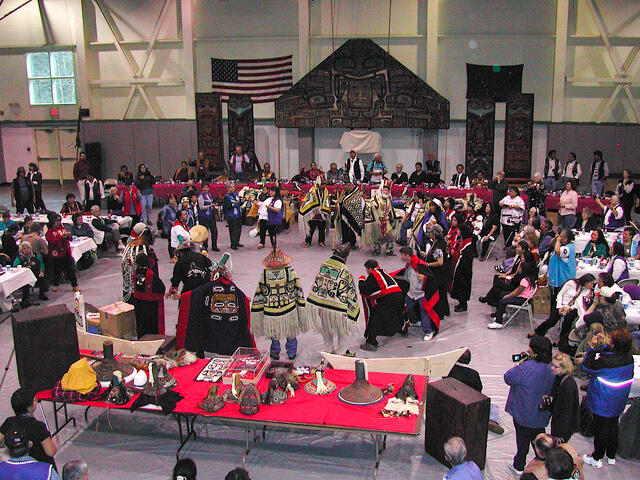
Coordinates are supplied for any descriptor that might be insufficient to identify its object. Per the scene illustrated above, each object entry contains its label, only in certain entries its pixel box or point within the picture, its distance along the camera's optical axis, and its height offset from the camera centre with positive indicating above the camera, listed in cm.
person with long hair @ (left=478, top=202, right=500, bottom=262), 1164 -166
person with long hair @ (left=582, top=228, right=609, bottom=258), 912 -150
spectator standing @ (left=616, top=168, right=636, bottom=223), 1478 -119
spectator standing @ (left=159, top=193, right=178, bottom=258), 1175 -136
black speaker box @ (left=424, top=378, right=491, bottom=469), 500 -214
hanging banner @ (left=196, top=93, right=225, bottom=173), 1880 +30
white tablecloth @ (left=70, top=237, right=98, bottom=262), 1063 -174
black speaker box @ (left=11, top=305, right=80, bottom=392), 569 -178
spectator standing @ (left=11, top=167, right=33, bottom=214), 1523 -117
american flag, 1905 +180
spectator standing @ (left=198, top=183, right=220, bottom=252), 1203 -128
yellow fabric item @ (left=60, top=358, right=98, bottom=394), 551 -199
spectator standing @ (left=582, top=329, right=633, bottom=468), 505 -185
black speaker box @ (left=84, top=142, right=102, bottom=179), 2045 -45
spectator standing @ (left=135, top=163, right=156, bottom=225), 1509 -113
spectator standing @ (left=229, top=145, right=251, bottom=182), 1817 -69
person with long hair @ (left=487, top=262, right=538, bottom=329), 823 -196
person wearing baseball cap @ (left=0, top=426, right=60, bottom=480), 383 -189
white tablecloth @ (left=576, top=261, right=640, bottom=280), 852 -172
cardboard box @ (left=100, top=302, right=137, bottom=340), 734 -202
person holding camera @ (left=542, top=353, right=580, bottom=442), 475 -189
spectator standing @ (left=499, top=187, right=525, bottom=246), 1191 -134
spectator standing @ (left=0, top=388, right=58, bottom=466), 427 -185
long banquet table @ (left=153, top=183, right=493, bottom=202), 1465 -119
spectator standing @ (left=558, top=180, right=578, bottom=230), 1281 -133
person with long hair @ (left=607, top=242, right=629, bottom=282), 819 -163
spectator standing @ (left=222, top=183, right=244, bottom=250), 1228 -141
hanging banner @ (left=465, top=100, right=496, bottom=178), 1800 +8
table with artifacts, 514 -210
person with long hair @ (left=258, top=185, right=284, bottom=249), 1211 -135
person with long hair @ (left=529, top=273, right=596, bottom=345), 713 -180
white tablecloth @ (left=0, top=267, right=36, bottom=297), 881 -189
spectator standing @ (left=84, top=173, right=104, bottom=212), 1480 -115
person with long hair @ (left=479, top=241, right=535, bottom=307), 830 -186
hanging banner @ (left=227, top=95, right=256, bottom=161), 1888 +47
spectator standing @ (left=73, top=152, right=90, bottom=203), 1811 -78
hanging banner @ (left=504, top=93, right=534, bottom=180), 1767 +4
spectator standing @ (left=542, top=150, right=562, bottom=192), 1666 -88
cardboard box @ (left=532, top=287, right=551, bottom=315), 821 -203
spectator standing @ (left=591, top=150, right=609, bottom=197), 1642 -83
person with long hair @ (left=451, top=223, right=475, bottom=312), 878 -178
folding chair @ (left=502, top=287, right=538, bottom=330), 817 -213
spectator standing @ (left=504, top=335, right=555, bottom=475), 483 -183
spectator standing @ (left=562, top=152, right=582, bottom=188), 1631 -79
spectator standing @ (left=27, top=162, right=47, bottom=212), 1545 -103
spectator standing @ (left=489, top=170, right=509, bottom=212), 1305 -109
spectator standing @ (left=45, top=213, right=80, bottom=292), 984 -170
